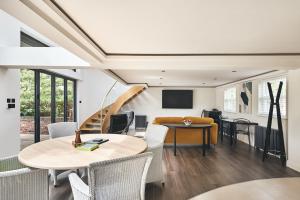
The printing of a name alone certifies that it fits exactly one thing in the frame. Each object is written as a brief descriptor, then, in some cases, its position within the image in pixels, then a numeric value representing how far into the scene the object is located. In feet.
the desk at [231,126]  14.54
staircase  18.49
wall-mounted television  22.92
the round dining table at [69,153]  4.17
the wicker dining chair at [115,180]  3.36
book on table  5.33
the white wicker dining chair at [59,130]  7.27
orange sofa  13.24
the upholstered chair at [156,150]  6.71
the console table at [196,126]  11.90
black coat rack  9.79
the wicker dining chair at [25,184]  3.27
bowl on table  12.66
